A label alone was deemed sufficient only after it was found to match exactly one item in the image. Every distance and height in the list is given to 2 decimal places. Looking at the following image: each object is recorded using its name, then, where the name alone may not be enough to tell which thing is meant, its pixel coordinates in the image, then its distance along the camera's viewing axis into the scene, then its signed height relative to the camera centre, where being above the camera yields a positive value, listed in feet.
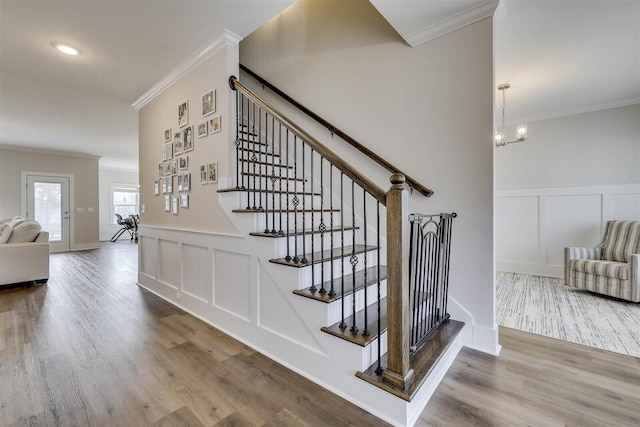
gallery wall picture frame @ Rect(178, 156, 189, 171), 9.49 +1.73
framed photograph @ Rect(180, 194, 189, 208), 9.50 +0.41
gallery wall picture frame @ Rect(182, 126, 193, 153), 9.35 +2.54
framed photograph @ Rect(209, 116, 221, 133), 8.18 +2.65
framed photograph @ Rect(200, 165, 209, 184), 8.60 +1.18
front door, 22.26 +0.56
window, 31.50 +1.43
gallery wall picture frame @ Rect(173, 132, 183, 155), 9.86 +2.51
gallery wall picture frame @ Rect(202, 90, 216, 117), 8.38 +3.39
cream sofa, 12.44 -1.90
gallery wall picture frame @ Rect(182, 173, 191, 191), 9.34 +1.04
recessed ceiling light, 8.30 +5.06
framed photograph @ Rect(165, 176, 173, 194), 10.37 +1.07
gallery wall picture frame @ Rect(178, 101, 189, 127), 9.57 +3.47
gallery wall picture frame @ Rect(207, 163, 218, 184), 8.20 +1.20
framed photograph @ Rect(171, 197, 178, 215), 10.11 +0.25
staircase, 4.41 -1.31
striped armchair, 9.91 -2.08
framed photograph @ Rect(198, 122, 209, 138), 8.69 +2.62
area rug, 7.35 -3.39
